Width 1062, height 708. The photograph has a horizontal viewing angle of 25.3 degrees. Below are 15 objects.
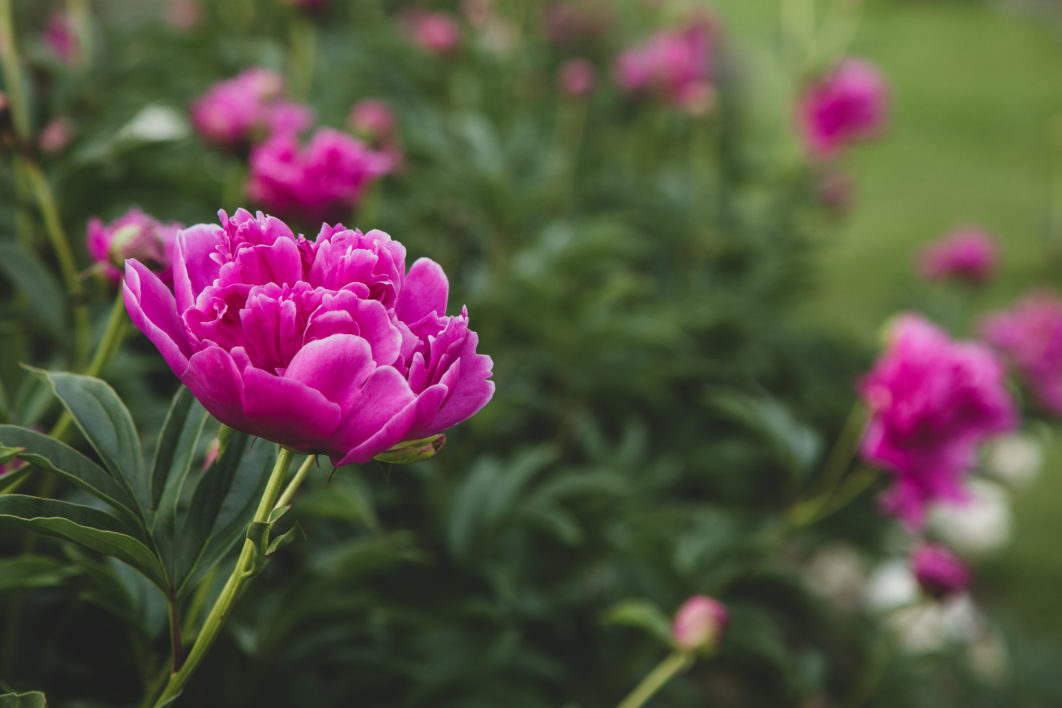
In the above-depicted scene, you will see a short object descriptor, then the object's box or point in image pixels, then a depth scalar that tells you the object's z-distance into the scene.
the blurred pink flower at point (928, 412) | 1.46
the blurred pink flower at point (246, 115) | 1.54
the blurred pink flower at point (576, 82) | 2.11
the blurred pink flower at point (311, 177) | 1.46
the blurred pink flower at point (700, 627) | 1.34
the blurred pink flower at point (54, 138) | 1.44
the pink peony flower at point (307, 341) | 1.00
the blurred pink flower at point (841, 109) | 2.28
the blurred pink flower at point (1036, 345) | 1.94
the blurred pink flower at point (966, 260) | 2.35
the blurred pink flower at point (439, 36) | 2.11
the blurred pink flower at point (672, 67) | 2.39
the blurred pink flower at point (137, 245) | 1.25
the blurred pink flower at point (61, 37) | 1.81
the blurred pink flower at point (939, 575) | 1.59
